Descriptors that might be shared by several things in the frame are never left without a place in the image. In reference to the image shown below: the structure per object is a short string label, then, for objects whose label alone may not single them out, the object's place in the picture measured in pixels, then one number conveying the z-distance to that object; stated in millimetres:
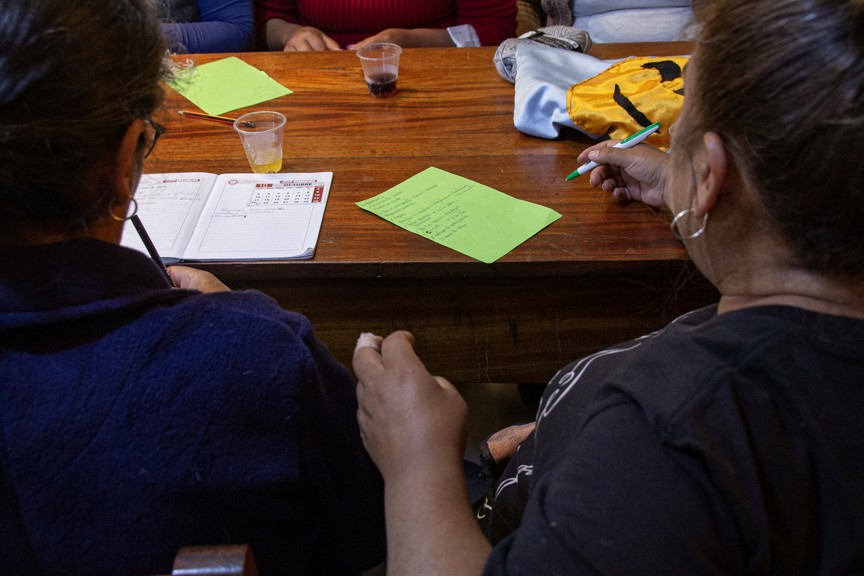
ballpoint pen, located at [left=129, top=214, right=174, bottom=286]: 886
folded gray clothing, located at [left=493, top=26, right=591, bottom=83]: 1533
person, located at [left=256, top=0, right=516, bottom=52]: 2049
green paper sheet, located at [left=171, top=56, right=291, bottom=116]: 1513
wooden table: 1076
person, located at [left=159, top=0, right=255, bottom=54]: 1966
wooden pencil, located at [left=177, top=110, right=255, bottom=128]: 1445
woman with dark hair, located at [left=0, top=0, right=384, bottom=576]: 535
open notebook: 1098
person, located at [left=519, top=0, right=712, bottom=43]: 2109
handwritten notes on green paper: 1098
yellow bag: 1227
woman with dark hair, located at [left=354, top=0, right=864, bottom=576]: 475
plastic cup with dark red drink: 1506
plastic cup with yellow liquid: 1256
